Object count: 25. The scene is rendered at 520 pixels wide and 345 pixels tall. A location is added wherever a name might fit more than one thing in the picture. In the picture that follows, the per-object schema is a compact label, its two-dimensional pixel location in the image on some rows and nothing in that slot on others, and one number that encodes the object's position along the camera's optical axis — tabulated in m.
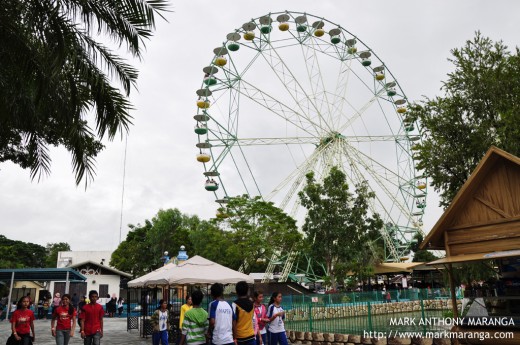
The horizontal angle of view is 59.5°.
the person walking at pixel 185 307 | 10.12
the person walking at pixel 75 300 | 24.88
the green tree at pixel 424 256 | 66.12
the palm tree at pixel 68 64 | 7.04
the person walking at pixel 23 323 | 8.20
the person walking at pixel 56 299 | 25.28
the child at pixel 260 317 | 8.43
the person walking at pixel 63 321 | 9.48
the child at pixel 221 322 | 5.84
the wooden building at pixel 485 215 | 8.66
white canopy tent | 12.50
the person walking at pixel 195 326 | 5.99
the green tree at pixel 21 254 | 61.85
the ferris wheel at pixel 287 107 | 28.19
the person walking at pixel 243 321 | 6.23
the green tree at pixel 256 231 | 29.66
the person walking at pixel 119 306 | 33.42
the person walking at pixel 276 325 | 8.37
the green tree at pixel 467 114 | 13.25
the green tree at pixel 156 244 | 52.38
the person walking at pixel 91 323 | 8.73
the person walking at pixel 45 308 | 29.60
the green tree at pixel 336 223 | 25.72
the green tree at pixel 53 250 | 76.41
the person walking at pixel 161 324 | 11.18
